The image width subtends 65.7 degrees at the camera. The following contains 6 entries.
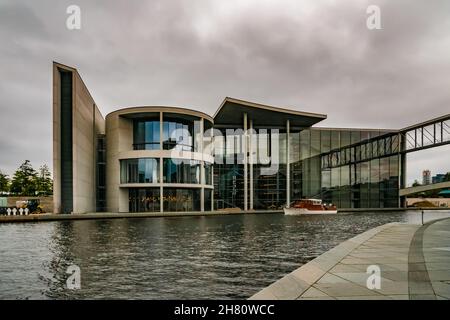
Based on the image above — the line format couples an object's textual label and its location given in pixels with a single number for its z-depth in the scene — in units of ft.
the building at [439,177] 440.04
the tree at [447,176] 415.27
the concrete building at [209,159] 145.48
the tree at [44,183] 274.85
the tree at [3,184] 284.82
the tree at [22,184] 263.08
